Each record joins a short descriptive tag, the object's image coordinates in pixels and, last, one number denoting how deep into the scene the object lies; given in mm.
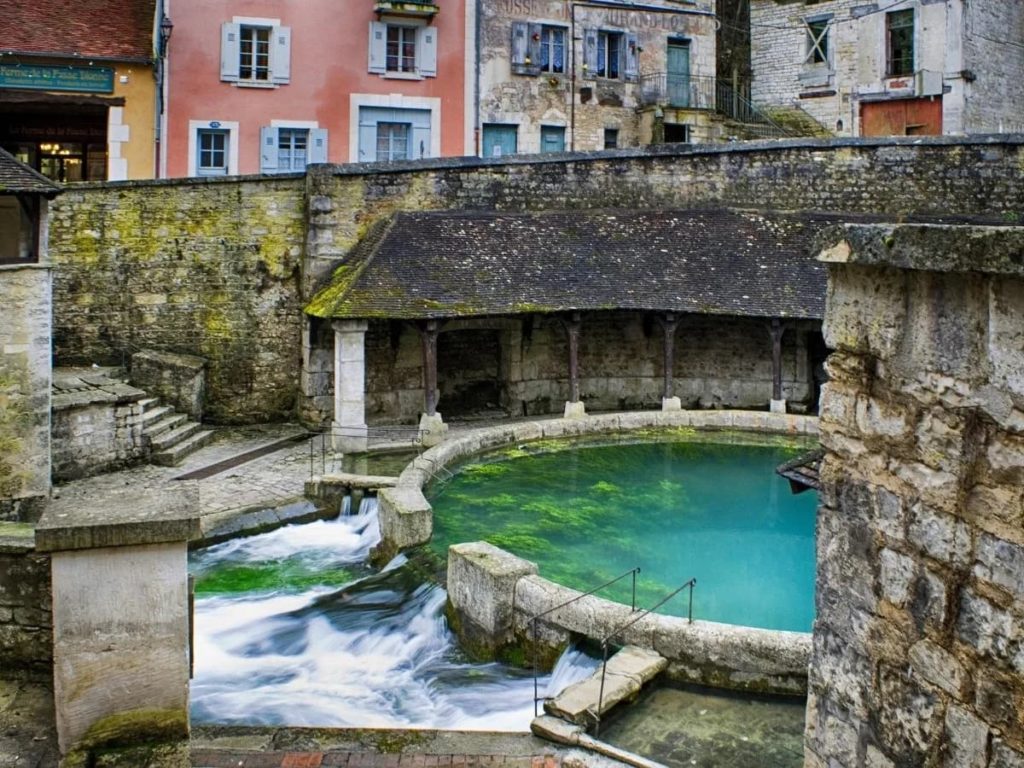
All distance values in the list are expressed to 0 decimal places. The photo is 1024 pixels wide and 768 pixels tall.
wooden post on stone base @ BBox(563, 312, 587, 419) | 14703
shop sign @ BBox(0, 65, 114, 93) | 17031
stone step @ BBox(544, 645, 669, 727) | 5742
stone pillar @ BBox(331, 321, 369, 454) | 13609
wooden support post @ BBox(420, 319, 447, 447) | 13812
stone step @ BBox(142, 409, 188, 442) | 12992
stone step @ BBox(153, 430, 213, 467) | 12734
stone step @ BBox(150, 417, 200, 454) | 12891
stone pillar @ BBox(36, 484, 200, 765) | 3900
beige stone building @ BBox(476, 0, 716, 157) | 20062
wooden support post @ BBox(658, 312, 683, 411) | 14891
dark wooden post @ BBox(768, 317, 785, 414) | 14750
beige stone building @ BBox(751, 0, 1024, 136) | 21094
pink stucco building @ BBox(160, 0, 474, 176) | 18234
